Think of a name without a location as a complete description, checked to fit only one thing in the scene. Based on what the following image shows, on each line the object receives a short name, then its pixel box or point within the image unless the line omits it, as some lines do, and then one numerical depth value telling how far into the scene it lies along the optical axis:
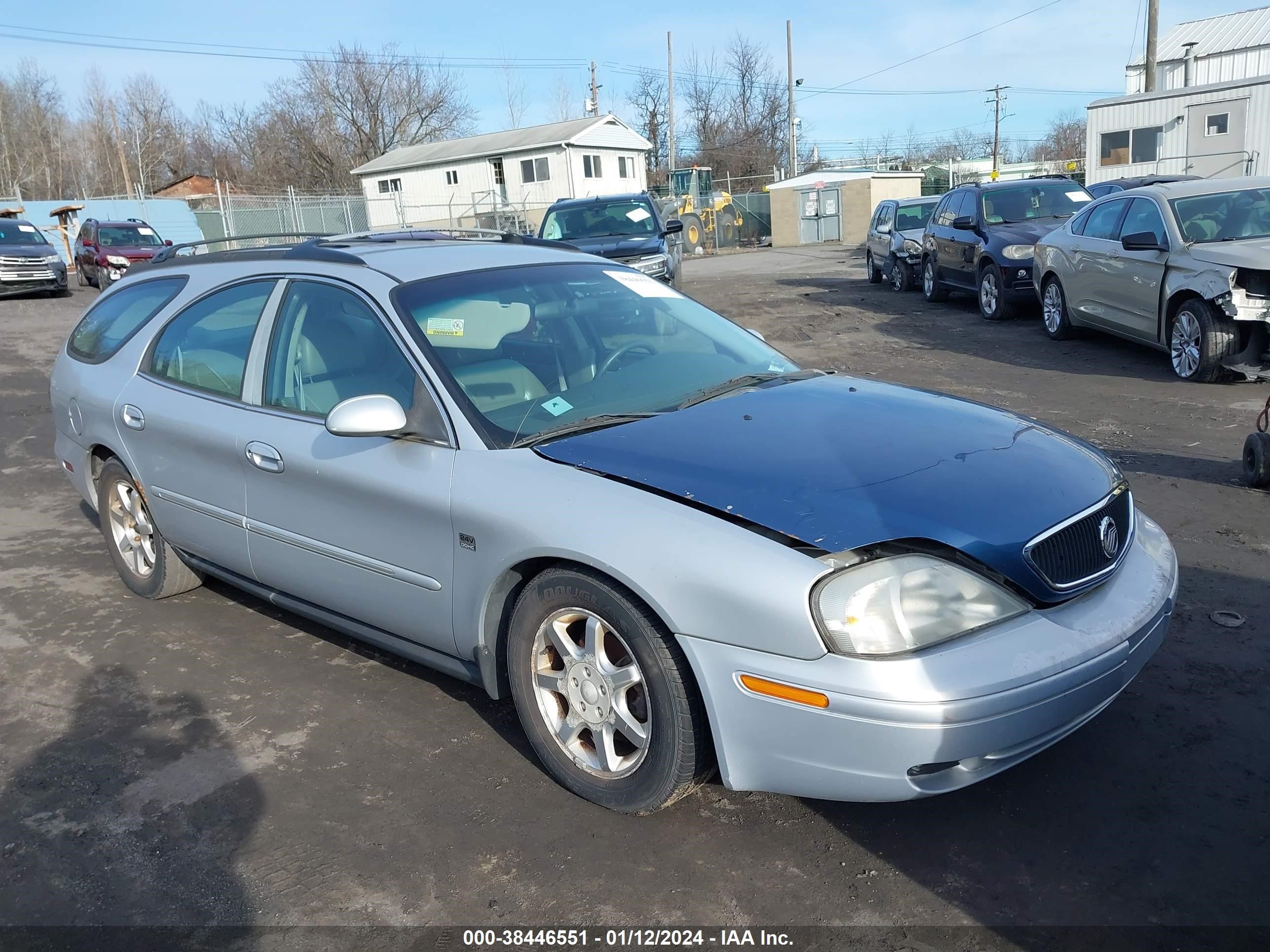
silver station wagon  2.64
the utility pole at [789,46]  48.84
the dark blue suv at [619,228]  14.36
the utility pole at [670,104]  52.72
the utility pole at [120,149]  59.71
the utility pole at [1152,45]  27.47
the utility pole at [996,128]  67.19
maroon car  23.86
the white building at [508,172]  47.81
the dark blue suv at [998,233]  13.30
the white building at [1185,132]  25.33
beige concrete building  39.88
